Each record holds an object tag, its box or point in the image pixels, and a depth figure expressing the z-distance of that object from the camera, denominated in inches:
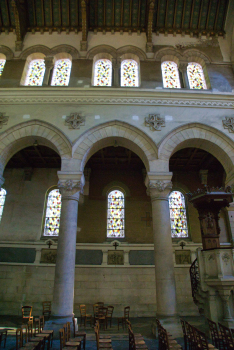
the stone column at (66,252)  292.5
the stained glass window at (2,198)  504.2
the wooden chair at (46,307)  400.0
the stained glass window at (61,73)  445.4
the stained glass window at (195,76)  451.5
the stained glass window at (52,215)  489.4
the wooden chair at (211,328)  205.3
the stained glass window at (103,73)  446.0
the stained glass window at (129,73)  446.6
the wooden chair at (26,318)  275.1
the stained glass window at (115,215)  491.5
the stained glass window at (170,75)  447.2
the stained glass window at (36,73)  447.5
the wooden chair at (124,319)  352.2
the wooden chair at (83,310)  361.4
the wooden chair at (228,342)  178.3
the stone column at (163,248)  296.2
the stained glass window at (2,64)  464.9
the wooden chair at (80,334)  225.1
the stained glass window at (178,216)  497.5
